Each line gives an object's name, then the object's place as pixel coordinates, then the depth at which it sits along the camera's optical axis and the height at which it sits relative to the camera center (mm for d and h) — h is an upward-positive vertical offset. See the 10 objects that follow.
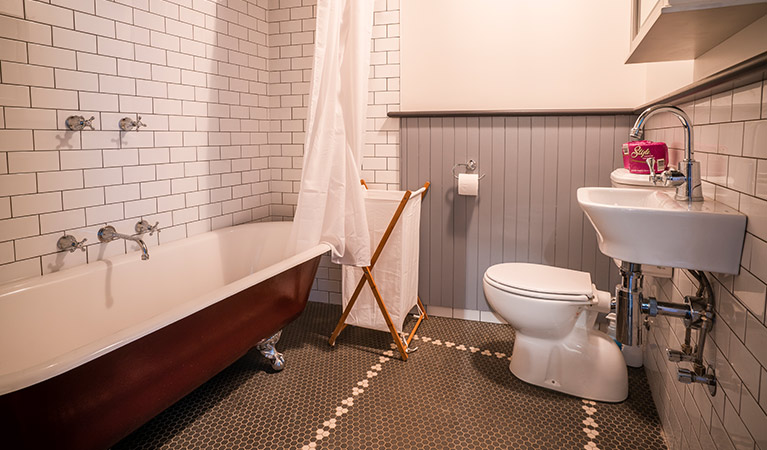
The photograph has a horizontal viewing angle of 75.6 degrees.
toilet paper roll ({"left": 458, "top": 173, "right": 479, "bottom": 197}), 2982 -147
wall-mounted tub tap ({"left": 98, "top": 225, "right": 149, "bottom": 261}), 2336 -357
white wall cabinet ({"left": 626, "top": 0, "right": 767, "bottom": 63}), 1155 +358
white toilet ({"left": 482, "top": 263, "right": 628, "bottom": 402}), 2244 -815
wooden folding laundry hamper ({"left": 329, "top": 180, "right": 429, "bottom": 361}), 2752 -648
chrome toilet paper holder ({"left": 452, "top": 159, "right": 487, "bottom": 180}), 3096 -40
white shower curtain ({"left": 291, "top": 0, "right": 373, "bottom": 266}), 2484 +139
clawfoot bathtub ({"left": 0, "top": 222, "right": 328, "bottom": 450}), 1360 -646
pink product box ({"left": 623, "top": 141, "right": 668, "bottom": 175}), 2025 +22
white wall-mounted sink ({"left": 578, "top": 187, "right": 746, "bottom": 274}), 1285 -202
